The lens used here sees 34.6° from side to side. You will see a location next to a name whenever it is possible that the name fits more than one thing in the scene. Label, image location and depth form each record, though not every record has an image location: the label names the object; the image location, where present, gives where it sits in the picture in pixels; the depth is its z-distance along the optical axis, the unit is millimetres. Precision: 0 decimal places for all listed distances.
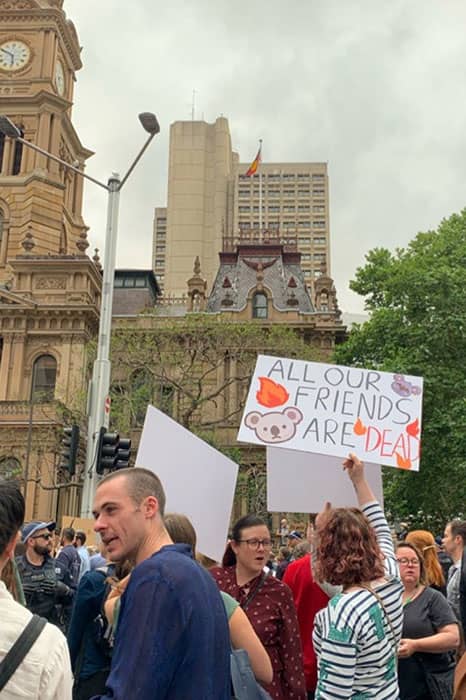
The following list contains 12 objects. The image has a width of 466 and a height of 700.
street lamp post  16375
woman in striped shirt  3410
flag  59338
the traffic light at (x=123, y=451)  16016
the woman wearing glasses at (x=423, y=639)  5145
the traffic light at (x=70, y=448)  16750
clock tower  37219
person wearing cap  8023
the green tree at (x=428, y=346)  25391
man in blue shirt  2389
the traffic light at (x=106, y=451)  15258
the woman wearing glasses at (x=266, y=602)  4688
